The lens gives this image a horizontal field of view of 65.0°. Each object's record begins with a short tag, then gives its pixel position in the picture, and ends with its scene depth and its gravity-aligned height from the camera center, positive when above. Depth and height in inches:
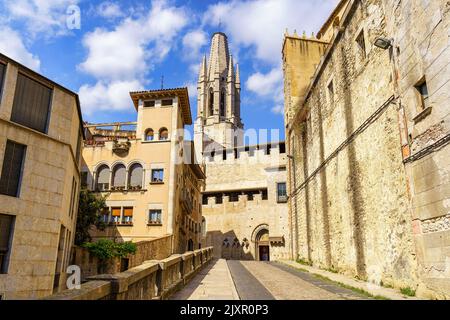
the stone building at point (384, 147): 310.2 +115.6
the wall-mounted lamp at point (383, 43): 397.1 +221.9
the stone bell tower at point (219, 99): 2632.9 +1135.9
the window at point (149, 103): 1020.4 +389.1
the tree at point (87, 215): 829.8 +61.4
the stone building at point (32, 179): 456.4 +84.3
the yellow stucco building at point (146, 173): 913.5 +183.7
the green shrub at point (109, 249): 723.3 -15.7
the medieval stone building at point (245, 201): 1529.3 +198.6
